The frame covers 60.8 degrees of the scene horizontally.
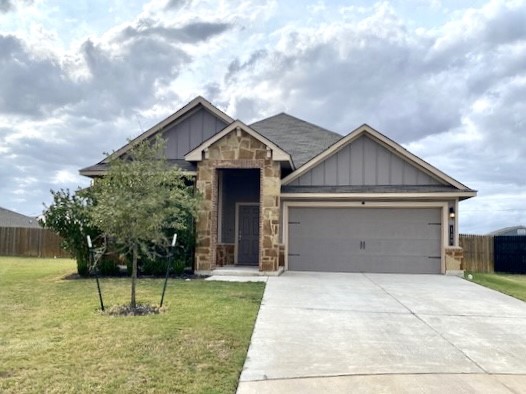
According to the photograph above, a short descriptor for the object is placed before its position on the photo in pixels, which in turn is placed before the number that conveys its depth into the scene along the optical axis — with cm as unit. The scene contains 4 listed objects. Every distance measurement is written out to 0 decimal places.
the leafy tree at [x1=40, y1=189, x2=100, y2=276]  1309
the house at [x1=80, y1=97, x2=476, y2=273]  1499
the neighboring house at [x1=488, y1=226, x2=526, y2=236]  2447
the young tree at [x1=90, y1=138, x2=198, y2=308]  802
